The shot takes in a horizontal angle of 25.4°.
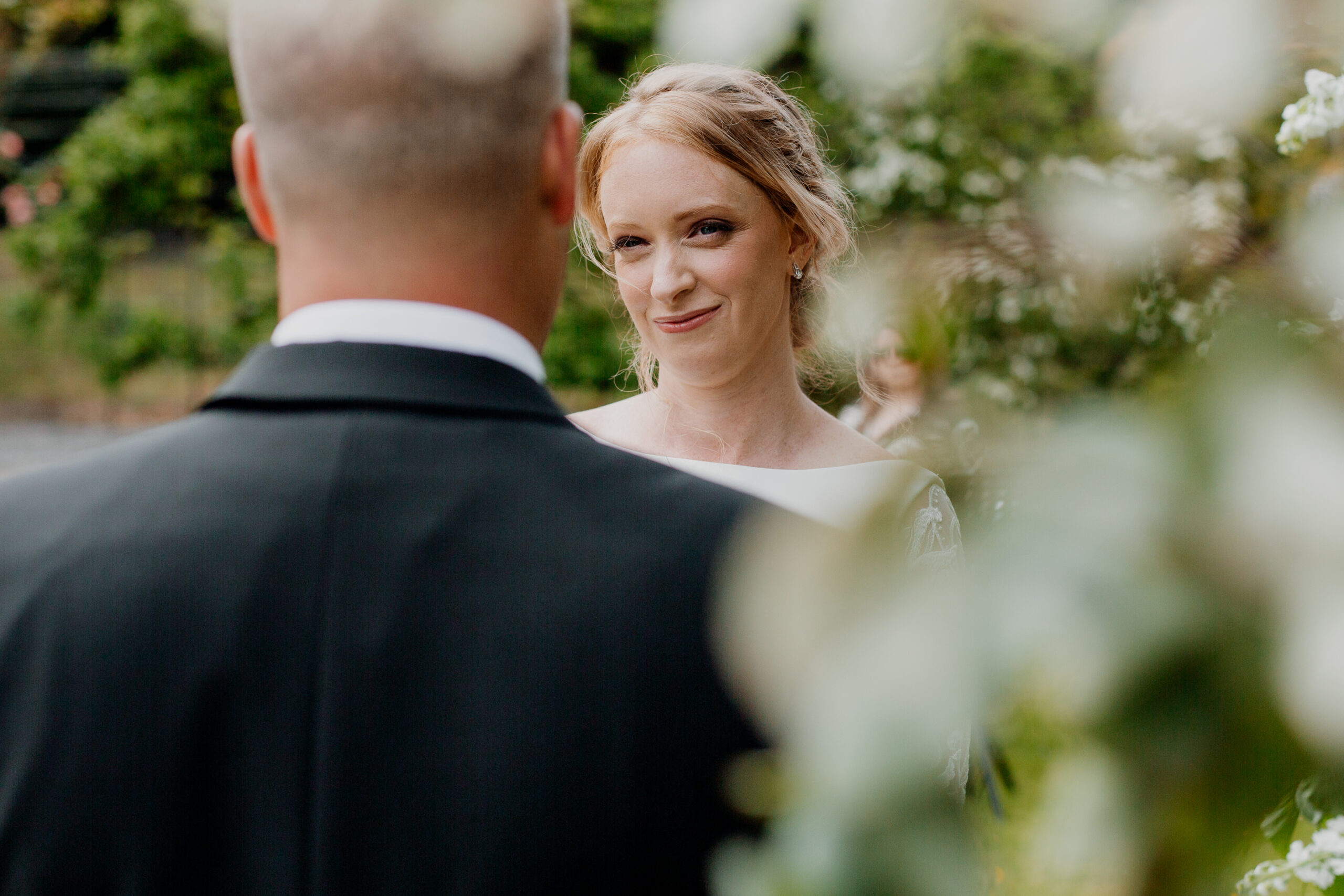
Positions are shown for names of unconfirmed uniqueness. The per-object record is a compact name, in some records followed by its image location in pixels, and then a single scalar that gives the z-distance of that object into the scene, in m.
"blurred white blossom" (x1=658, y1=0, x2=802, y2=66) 0.75
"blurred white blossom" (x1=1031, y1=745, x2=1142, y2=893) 0.54
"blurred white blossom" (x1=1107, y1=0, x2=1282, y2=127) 0.67
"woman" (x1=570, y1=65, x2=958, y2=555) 2.07
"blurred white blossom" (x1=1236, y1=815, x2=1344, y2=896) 0.86
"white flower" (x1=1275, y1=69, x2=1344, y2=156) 1.29
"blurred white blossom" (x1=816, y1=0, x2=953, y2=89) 0.73
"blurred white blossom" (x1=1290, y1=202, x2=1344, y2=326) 0.68
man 1.39
